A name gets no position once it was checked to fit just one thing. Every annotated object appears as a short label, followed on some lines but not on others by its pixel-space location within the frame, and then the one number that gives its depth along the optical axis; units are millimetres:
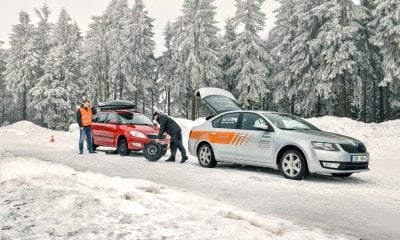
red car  15922
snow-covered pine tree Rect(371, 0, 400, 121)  31656
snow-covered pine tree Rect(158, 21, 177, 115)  51188
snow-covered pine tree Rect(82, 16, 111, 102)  51500
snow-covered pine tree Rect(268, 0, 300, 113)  40406
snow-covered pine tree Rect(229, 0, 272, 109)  41188
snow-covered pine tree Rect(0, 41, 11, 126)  67750
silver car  10172
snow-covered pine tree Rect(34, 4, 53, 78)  57812
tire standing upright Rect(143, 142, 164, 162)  14414
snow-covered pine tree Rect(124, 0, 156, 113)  47750
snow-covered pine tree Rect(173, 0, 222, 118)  42125
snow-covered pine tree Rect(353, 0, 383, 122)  39125
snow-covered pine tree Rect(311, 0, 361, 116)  32031
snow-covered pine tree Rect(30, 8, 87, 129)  50688
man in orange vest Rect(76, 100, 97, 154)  16672
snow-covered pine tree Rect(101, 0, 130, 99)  48219
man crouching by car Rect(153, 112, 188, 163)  14203
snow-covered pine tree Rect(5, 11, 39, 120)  53844
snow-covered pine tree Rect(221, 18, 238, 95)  46581
